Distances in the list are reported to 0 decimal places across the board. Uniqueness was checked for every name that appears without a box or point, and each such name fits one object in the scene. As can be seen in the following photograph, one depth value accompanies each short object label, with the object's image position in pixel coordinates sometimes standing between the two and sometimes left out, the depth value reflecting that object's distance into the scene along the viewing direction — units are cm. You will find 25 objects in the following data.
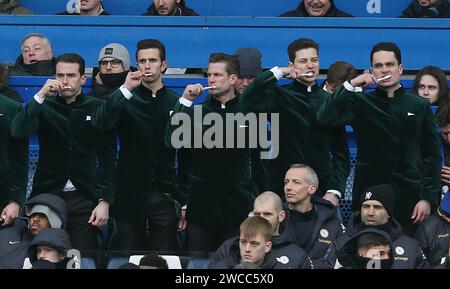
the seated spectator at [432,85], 1980
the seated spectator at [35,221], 1844
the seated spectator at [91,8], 2272
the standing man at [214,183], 1878
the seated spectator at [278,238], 1762
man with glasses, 1989
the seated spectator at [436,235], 1833
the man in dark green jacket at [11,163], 1919
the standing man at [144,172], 1894
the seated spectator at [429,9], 2253
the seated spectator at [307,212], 1841
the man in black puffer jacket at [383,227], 1781
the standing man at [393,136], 1875
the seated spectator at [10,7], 2317
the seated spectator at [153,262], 1687
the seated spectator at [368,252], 1759
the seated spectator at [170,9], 2256
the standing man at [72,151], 1892
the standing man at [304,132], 1902
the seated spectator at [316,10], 2255
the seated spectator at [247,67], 1966
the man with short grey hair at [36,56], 2116
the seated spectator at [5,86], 2012
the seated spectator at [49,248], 1780
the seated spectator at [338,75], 1970
